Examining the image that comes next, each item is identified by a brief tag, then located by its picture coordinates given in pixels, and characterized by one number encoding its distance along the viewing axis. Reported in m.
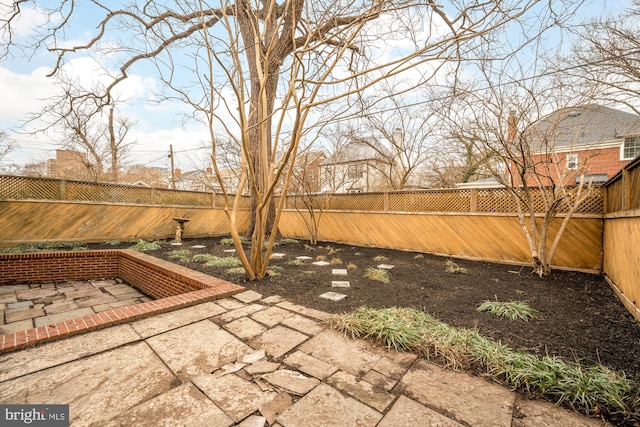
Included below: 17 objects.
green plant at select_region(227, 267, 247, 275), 3.85
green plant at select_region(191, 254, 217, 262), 4.75
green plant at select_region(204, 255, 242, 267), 4.34
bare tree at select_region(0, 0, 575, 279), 2.67
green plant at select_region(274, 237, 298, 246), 7.34
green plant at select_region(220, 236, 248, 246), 6.80
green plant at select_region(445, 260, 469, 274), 4.34
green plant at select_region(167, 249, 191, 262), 4.88
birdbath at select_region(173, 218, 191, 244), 7.33
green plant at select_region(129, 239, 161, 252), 5.73
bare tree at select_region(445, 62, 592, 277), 3.84
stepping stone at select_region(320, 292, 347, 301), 2.90
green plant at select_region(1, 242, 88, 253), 5.26
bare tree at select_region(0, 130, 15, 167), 12.57
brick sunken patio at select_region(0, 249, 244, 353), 1.96
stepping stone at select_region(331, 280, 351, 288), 3.41
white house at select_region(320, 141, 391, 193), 9.64
